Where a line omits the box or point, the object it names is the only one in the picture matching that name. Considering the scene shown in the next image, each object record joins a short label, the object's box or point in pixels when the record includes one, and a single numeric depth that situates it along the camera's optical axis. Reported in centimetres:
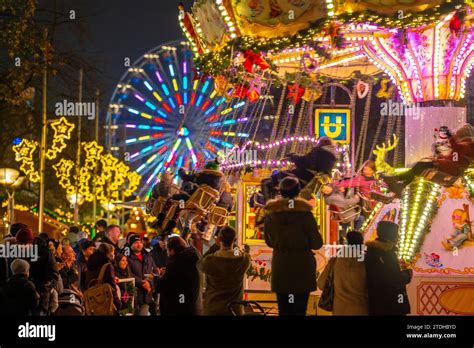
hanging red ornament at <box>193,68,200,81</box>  1939
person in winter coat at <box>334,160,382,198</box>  1709
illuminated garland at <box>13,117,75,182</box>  2919
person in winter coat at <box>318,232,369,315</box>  1097
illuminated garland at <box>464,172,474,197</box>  1546
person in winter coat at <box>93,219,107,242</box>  2058
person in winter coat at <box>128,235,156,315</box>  1576
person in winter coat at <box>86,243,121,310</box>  1385
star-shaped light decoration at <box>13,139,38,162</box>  2914
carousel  1531
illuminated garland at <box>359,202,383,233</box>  1653
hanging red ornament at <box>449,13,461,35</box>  1584
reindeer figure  1666
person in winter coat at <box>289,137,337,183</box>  1526
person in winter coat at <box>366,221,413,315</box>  1086
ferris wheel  4644
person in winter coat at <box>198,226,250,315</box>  1132
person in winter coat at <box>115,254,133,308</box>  1554
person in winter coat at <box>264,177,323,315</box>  1078
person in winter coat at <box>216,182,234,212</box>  1733
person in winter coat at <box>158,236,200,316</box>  1174
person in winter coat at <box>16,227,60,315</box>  1162
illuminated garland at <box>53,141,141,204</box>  3556
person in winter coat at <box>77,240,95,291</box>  1622
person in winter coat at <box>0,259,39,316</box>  1032
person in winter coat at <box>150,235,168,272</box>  1795
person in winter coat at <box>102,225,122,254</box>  1577
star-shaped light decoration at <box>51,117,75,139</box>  2925
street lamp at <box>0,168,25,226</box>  2347
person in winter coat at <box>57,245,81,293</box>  1531
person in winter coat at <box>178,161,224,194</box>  1691
